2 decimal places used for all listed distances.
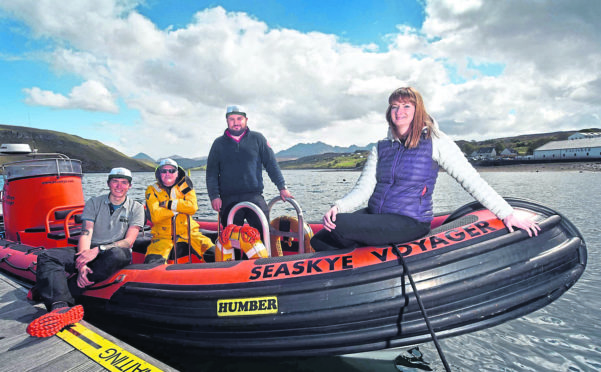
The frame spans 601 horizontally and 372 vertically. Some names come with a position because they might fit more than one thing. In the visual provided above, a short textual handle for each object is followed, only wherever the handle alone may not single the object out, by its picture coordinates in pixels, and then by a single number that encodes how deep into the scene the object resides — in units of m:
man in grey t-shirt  3.26
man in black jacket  4.22
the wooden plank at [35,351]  2.63
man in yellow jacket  4.12
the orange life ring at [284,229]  4.29
